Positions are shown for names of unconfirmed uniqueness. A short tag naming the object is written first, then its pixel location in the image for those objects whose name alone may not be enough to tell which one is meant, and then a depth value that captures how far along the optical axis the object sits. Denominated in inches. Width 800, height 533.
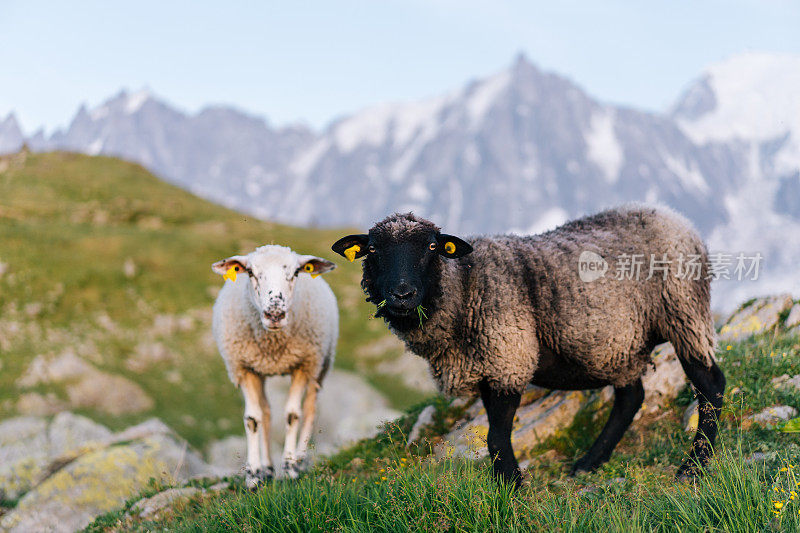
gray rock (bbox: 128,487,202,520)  303.9
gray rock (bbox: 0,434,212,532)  402.9
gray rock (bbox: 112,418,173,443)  512.1
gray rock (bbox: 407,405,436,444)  349.0
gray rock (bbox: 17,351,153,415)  1062.4
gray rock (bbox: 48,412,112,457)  706.2
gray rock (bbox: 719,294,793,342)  394.6
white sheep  308.5
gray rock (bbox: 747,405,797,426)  277.3
